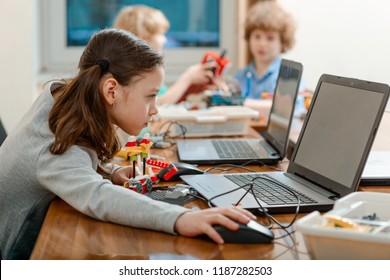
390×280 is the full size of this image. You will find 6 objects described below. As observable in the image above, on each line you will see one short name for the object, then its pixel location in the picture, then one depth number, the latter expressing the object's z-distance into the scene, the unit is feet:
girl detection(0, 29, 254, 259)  7.21
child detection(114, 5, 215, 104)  11.85
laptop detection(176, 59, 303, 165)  8.86
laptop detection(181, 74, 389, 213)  7.28
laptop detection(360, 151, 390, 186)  7.86
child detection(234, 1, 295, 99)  12.90
